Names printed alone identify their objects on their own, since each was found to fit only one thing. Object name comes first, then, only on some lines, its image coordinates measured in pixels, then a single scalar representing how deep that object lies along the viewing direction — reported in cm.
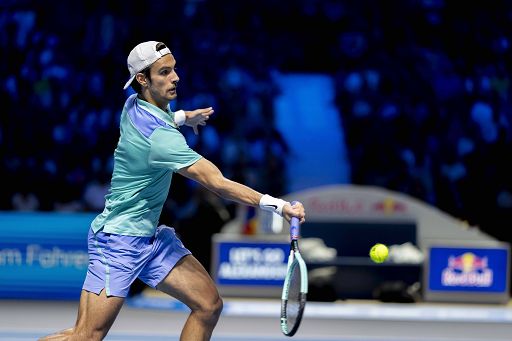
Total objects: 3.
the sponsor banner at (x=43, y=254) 1989
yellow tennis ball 1161
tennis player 925
